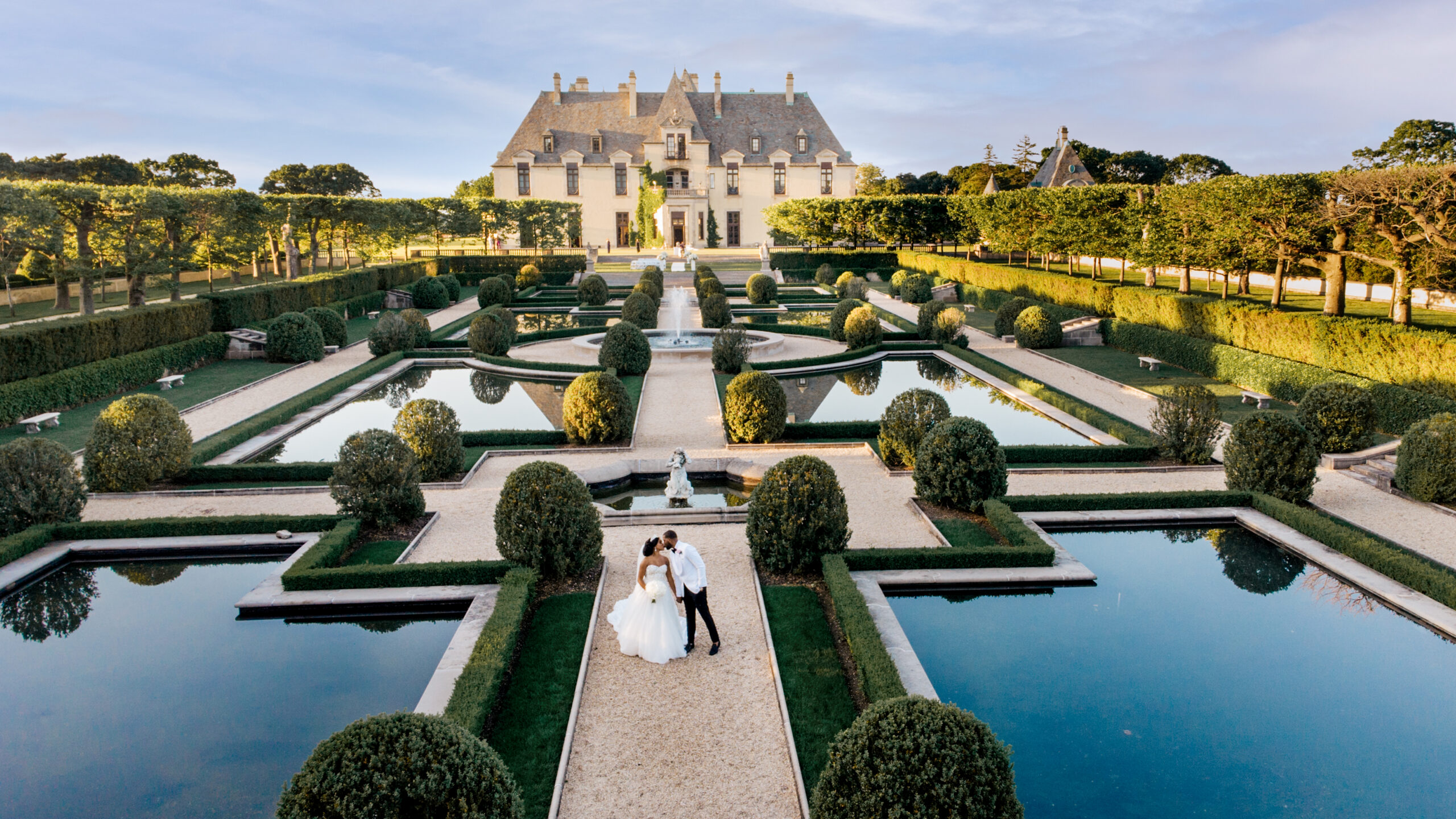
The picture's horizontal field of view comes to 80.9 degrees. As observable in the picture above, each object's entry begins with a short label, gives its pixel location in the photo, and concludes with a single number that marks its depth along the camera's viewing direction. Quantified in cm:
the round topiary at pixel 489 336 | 2266
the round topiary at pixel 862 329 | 2320
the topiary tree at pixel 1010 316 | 2603
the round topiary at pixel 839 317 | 2462
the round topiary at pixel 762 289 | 3497
